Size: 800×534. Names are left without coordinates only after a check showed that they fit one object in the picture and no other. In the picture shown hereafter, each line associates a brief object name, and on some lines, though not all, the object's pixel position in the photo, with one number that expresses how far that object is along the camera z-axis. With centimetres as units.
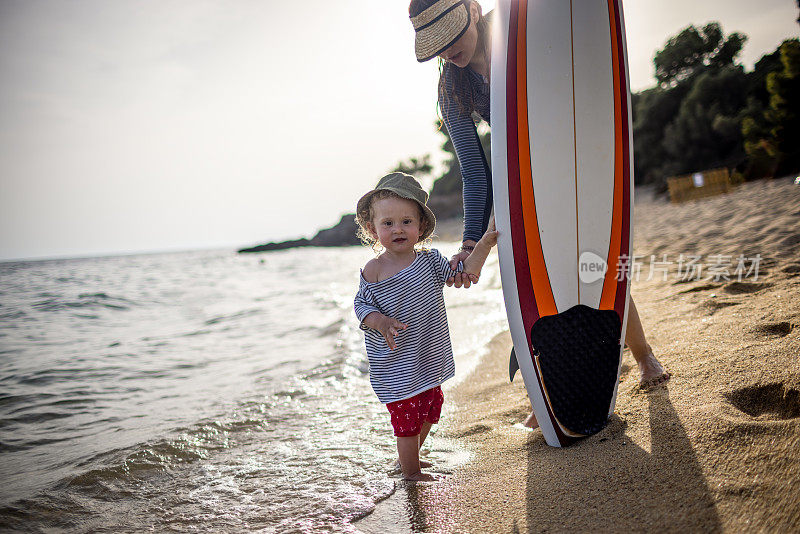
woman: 188
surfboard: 177
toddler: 179
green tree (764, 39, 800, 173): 1186
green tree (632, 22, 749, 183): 2186
